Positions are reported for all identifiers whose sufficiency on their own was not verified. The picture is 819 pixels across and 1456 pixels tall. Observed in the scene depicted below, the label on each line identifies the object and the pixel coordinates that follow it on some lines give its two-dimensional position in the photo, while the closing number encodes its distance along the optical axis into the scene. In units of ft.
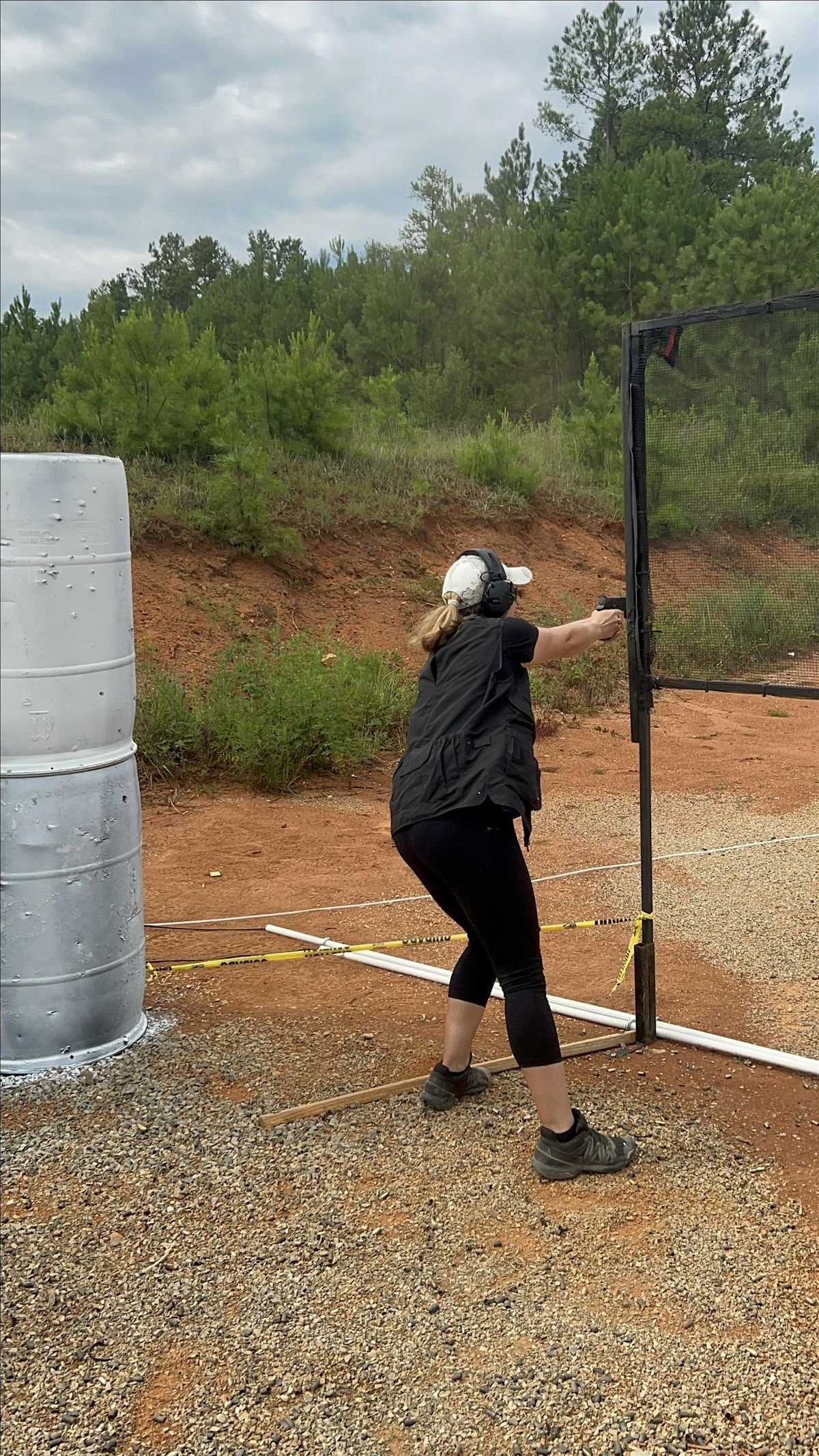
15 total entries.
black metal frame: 12.78
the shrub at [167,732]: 27.66
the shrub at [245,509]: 41.73
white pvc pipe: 13.08
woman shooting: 10.36
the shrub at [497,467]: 54.34
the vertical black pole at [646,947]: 13.26
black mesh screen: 12.19
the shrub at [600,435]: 59.41
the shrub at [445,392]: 71.82
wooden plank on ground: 12.04
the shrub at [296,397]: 47.09
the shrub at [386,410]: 55.88
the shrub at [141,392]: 42.60
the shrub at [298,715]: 27.50
